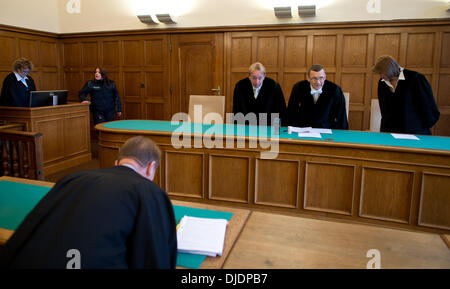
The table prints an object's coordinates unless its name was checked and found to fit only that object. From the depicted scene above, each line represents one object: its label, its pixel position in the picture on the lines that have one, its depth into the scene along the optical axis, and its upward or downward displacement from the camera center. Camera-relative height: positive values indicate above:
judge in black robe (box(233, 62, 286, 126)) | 4.40 -0.06
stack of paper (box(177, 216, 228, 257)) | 1.48 -0.64
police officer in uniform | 6.52 -0.09
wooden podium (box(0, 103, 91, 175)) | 5.02 -0.59
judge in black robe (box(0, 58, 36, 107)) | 5.37 +0.08
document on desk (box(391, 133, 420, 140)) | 3.46 -0.41
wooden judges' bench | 3.04 -0.76
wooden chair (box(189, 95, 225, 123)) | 4.59 -0.15
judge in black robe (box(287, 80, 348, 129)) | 4.03 -0.16
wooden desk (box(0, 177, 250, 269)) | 1.40 -0.65
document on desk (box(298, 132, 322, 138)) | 3.54 -0.41
